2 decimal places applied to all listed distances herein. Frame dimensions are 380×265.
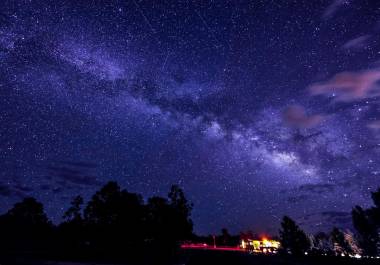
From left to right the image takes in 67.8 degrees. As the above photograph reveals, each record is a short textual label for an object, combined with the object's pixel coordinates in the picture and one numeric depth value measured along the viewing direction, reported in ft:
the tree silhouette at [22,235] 132.05
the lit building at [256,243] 368.23
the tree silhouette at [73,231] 139.46
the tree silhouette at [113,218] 205.36
